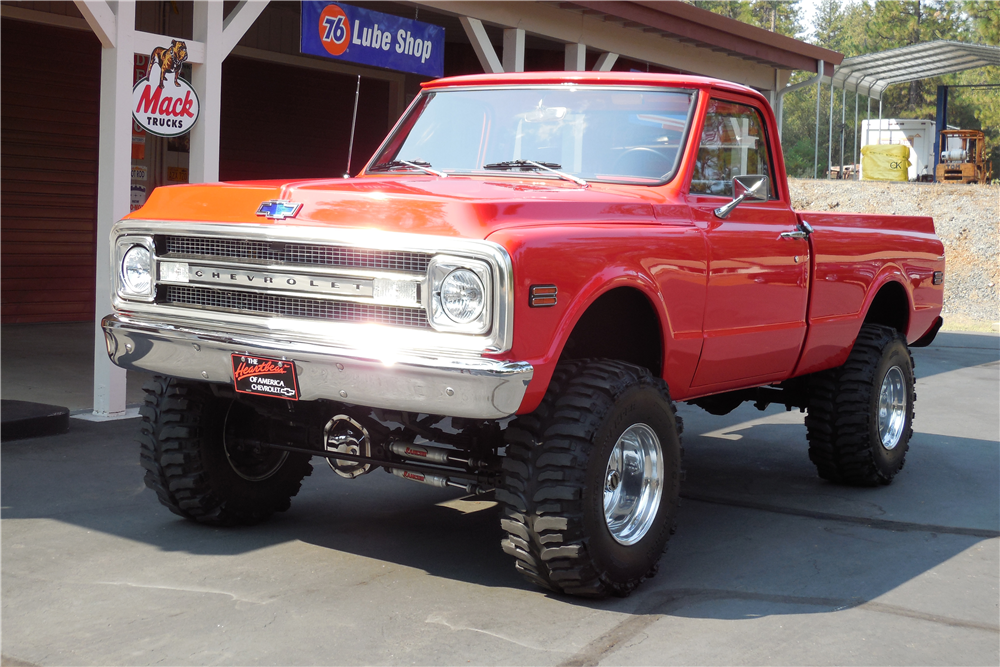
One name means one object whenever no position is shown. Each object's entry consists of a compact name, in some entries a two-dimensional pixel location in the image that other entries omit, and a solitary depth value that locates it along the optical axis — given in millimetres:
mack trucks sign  7641
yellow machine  33250
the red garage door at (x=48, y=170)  11953
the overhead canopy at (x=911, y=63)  26766
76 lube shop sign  9680
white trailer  37031
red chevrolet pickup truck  3725
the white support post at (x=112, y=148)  7262
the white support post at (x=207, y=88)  7895
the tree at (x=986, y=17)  43178
